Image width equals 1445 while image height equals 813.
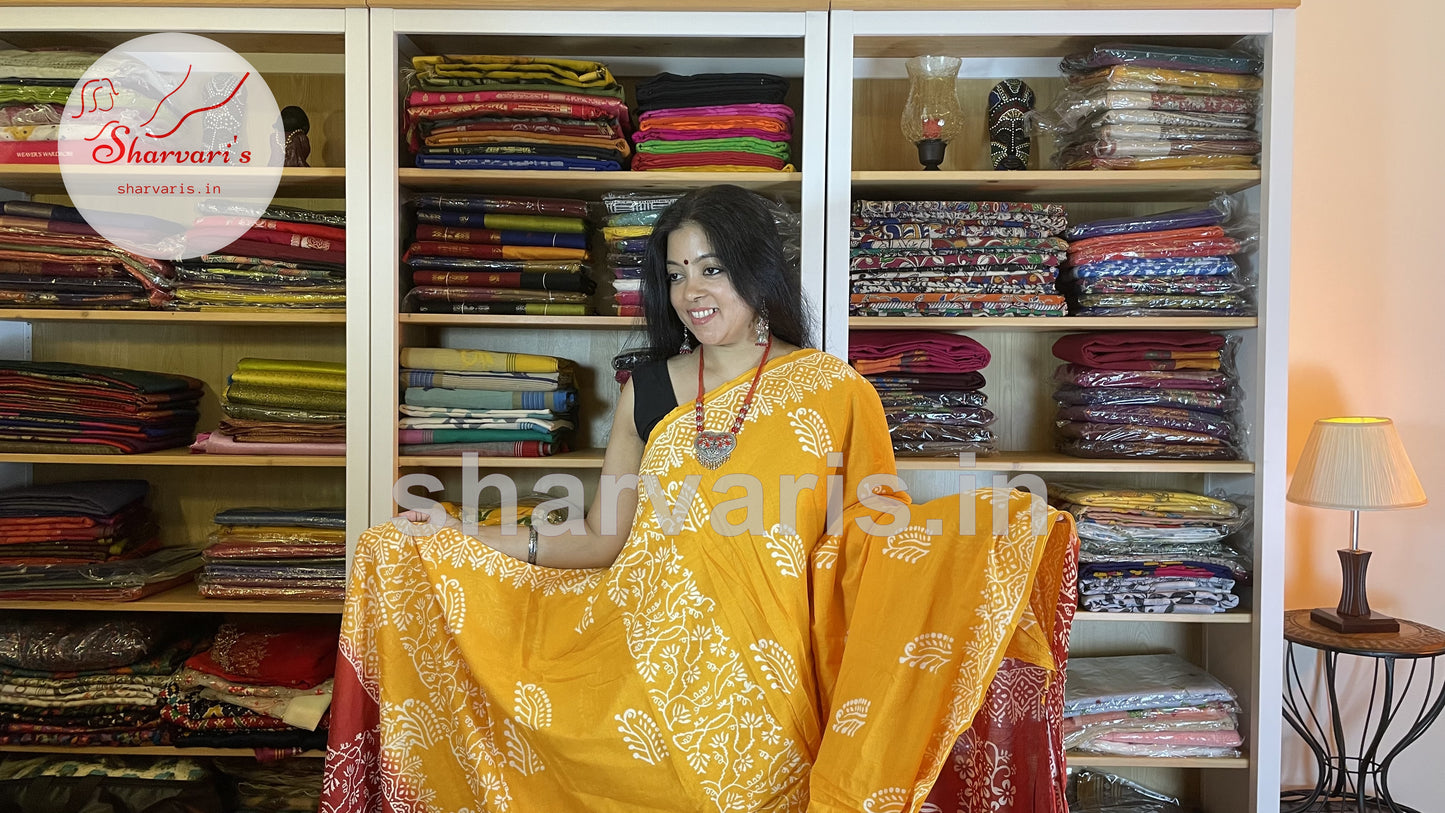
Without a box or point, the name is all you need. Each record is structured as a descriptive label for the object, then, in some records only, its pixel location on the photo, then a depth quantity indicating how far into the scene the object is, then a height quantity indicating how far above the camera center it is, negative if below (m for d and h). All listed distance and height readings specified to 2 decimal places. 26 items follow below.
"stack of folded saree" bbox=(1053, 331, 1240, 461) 2.50 -0.02
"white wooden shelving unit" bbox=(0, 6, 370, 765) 2.38 +0.15
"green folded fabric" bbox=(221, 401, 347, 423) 2.54 -0.08
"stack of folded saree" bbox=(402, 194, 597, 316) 2.52 +0.31
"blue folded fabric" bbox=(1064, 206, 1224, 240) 2.49 +0.40
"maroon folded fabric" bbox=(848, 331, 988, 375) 2.54 +0.08
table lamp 2.36 -0.21
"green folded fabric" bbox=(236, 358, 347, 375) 2.56 +0.05
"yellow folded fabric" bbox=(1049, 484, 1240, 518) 2.51 -0.27
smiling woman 1.58 -0.39
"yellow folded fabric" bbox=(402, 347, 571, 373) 2.52 +0.06
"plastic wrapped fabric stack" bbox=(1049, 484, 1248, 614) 2.48 -0.40
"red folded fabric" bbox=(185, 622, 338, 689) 2.50 -0.67
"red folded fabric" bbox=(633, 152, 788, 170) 2.43 +0.53
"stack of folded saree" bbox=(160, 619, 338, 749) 2.50 -0.75
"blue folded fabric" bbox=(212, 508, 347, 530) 2.57 -0.33
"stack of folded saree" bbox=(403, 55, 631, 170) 2.43 +0.64
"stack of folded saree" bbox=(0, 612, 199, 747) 2.53 -0.74
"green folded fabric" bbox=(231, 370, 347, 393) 2.54 +0.01
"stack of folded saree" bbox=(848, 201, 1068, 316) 2.50 +0.31
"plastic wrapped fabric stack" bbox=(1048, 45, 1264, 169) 2.41 +0.65
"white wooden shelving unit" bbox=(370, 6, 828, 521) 2.37 +0.65
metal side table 2.36 -0.84
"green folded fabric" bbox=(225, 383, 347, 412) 2.55 -0.04
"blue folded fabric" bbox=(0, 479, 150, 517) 2.56 -0.29
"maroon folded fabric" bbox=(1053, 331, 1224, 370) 2.52 +0.10
